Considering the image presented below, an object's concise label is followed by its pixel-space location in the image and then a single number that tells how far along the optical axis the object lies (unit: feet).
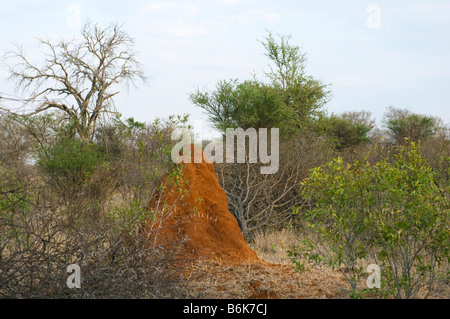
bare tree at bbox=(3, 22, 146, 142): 68.74
